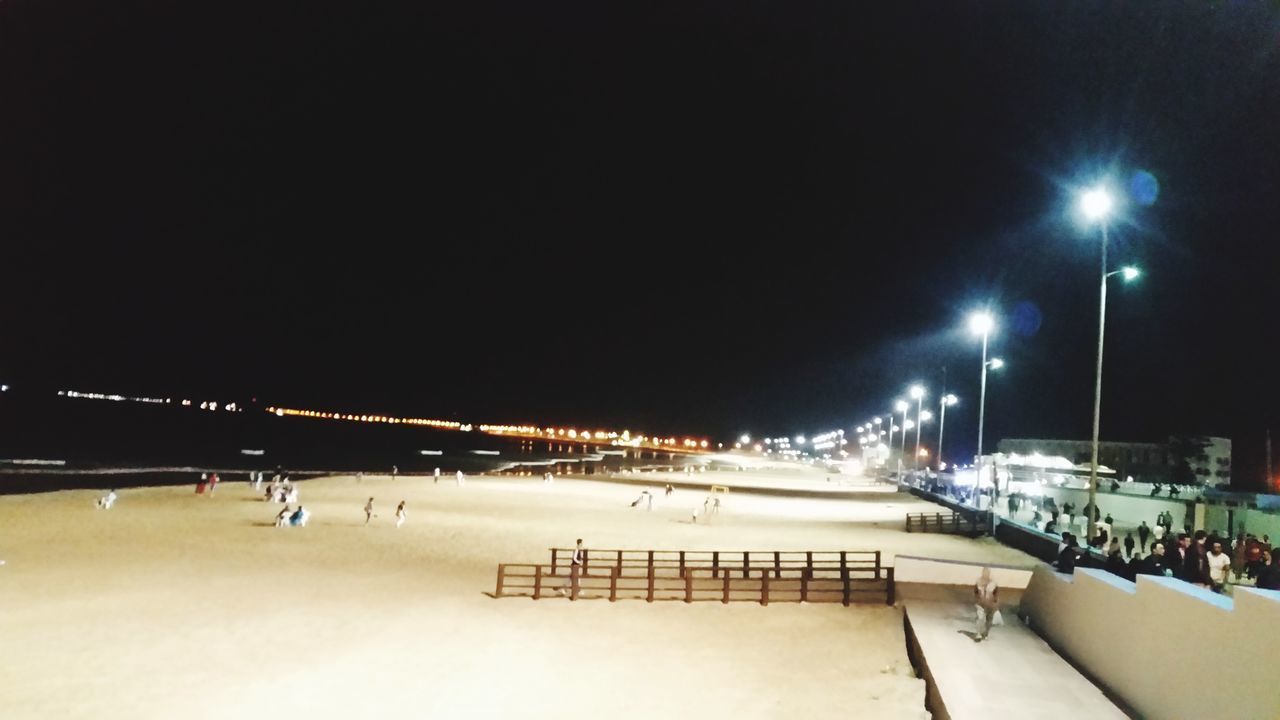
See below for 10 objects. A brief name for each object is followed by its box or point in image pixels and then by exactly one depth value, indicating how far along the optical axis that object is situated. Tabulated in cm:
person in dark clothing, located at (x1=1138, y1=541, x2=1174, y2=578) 1187
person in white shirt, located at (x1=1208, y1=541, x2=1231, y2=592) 1332
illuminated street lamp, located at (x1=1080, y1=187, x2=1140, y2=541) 1573
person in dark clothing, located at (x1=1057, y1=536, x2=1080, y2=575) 1423
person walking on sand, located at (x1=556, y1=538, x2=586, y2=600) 1880
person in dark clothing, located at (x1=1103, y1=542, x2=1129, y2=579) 1239
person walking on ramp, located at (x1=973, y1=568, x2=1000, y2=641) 1358
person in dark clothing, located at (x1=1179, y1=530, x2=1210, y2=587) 1246
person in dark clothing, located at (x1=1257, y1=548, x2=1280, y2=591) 1002
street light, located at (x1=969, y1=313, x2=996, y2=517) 2997
